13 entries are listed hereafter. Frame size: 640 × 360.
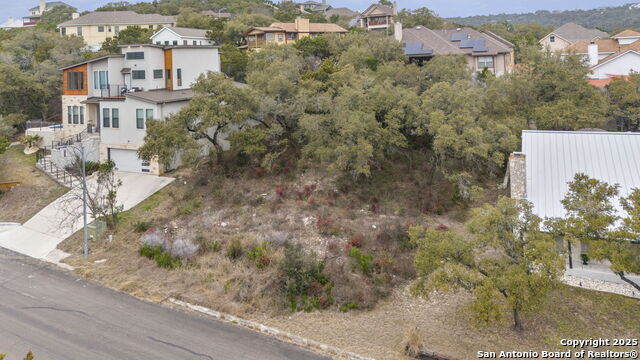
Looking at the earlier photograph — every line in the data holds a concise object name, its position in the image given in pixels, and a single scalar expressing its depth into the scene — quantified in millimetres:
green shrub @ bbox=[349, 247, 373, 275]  21078
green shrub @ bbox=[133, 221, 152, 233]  25734
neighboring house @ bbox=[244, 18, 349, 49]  65312
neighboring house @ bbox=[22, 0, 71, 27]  136912
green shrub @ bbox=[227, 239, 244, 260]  22109
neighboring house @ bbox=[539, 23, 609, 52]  83562
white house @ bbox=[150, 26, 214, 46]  62125
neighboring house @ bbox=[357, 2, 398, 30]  73000
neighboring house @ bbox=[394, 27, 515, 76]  50812
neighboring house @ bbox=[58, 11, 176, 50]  84062
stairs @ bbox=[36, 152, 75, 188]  32959
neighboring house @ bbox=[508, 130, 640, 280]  21859
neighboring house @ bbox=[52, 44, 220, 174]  34375
